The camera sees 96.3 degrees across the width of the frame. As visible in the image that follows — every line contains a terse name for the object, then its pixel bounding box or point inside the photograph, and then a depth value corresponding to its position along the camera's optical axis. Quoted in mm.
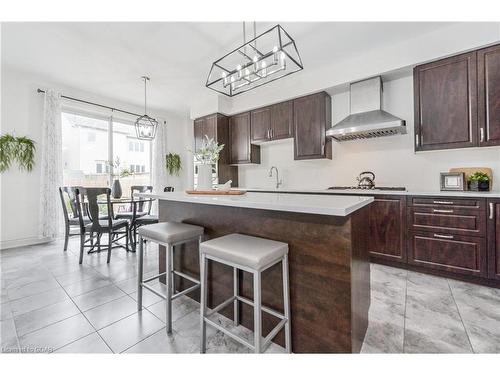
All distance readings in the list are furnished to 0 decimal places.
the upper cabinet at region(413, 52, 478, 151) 2506
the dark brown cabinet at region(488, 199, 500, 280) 2223
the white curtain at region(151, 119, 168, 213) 5543
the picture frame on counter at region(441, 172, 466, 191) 2588
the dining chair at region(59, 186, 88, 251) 3354
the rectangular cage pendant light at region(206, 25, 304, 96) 1772
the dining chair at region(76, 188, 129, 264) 2979
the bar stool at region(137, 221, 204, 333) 1648
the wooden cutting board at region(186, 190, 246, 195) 2004
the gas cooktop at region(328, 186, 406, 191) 3013
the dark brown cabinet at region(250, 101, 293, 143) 4016
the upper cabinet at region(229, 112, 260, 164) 4543
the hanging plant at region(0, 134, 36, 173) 3477
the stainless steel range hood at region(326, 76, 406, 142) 2900
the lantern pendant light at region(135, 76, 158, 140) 3783
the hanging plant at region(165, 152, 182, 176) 5789
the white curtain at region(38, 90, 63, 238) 3836
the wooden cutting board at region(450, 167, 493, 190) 2618
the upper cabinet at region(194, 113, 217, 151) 4656
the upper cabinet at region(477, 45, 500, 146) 2371
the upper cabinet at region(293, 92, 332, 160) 3625
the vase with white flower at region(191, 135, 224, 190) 2193
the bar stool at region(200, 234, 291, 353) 1171
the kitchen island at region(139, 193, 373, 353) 1220
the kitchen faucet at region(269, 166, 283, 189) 4391
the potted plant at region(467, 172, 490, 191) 2499
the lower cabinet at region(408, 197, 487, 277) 2316
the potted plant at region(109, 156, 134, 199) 3647
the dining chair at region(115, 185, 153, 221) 3821
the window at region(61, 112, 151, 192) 4352
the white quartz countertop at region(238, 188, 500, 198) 2268
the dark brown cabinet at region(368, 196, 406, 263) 2709
